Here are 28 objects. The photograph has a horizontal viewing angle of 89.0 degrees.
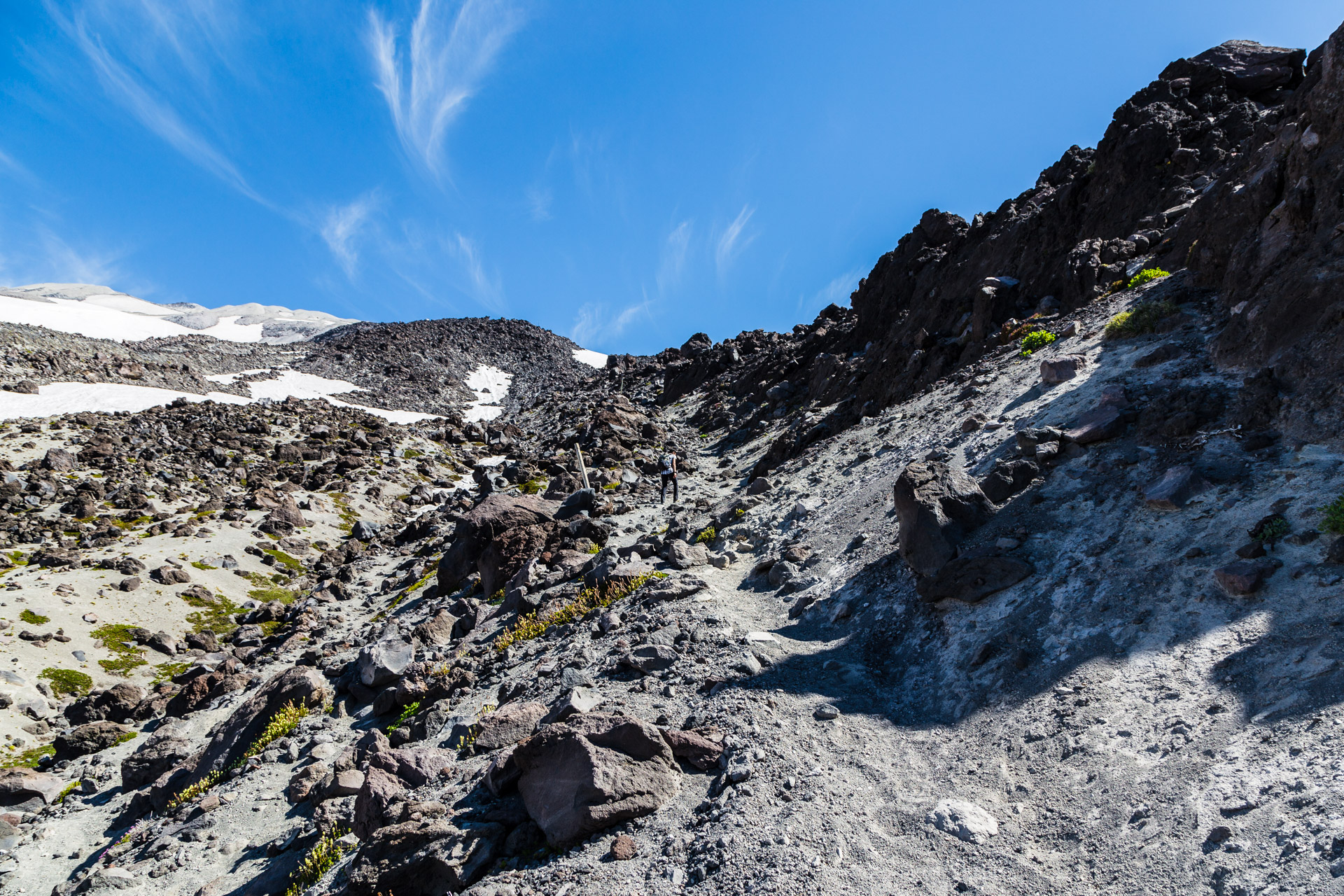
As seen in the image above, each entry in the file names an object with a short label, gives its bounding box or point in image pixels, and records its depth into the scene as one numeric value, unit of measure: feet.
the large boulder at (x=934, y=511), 40.37
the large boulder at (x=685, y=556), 60.23
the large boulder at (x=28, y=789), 53.67
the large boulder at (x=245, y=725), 50.78
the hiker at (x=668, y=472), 97.86
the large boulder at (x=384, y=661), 55.31
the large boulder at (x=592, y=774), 27.37
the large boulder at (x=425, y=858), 27.04
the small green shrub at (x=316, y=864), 33.40
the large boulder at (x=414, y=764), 36.04
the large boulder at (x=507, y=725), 37.17
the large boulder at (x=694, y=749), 30.37
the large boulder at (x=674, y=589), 50.21
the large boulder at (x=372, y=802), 32.37
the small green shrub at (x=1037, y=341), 69.18
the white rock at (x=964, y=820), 24.32
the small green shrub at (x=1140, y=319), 52.39
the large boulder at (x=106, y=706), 67.15
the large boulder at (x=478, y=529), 81.97
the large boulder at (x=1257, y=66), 93.40
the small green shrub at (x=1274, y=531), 27.86
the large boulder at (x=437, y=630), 65.41
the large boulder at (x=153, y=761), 54.29
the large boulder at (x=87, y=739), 61.36
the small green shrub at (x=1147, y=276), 64.34
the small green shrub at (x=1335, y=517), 25.99
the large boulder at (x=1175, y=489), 33.40
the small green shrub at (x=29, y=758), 59.72
